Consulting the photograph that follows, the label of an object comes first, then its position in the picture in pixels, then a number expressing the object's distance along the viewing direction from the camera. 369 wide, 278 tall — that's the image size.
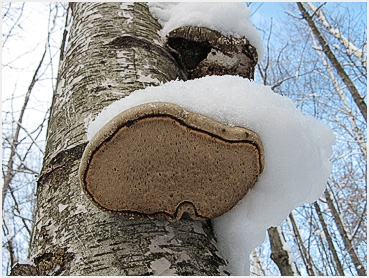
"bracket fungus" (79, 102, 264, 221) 0.35
